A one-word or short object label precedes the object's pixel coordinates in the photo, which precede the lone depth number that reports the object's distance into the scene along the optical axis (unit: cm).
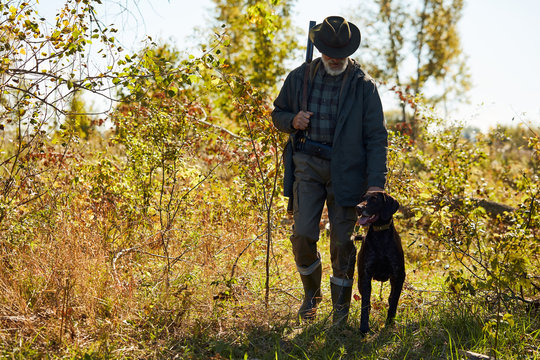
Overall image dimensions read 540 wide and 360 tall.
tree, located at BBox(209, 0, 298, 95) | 1750
